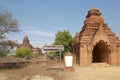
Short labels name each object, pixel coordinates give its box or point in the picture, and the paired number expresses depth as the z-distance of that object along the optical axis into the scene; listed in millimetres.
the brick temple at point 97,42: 11082
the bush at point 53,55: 18224
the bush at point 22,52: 22540
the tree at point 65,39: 17187
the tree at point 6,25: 8548
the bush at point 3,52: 8648
